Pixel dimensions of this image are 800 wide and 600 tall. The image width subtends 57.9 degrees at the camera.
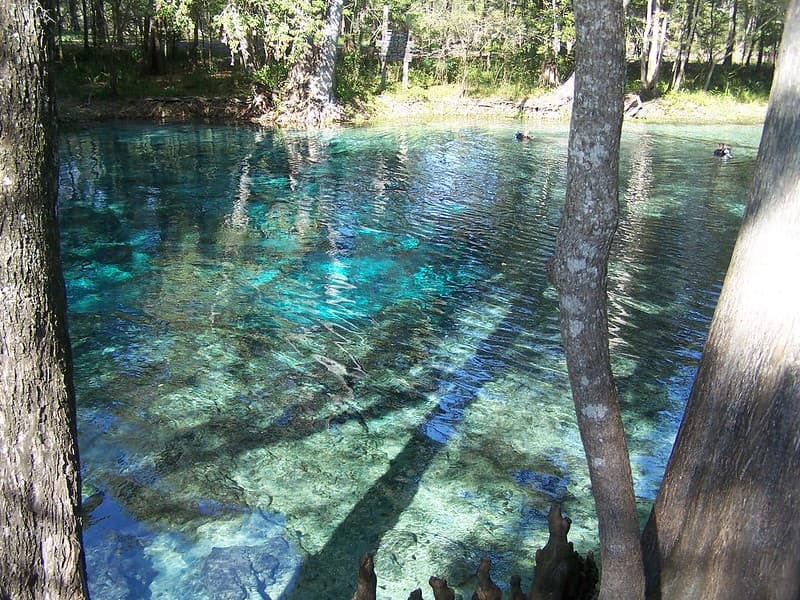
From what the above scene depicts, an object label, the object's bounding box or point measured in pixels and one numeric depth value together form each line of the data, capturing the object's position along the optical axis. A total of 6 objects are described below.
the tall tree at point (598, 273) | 2.65
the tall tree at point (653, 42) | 33.38
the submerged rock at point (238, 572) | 4.67
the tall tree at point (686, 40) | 35.41
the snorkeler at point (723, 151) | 21.73
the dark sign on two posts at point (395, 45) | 32.16
